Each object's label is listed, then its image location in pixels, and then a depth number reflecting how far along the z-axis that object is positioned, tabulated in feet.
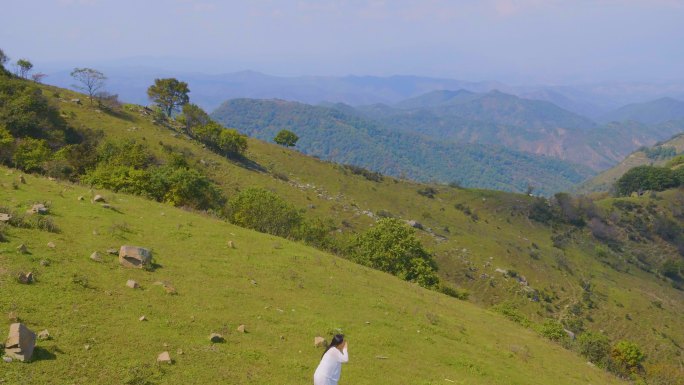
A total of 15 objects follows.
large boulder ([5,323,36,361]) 34.37
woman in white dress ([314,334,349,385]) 32.78
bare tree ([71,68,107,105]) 238.68
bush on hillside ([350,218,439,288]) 135.54
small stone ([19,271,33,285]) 45.70
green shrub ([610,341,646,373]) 142.31
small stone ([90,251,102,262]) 56.54
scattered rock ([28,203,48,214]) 66.88
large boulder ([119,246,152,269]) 58.70
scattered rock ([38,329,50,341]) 37.96
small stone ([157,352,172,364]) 40.19
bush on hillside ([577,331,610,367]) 111.98
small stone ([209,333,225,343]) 46.69
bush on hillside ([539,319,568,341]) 110.93
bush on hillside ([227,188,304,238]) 129.29
